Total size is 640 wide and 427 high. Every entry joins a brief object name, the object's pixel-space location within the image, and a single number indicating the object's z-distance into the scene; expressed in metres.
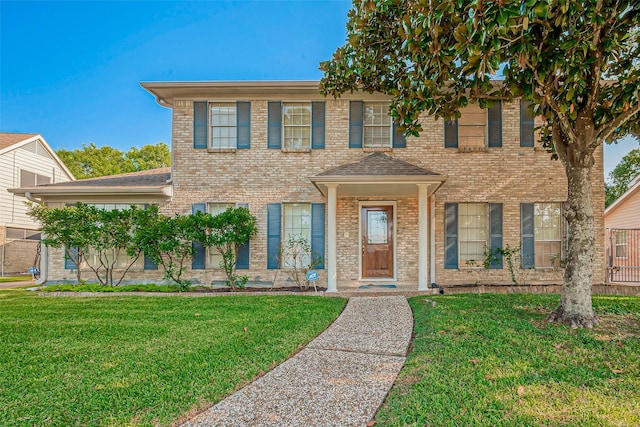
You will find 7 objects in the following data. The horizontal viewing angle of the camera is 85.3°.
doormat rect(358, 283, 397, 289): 9.36
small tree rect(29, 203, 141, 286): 9.12
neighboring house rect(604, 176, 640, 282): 11.03
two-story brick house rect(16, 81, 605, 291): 9.92
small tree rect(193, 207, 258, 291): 9.19
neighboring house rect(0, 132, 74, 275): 16.64
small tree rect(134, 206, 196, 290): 9.19
